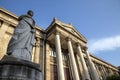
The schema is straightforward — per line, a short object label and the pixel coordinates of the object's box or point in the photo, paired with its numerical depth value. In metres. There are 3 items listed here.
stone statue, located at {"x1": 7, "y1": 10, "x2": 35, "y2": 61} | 3.96
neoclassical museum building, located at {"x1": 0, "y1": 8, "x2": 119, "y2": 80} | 12.74
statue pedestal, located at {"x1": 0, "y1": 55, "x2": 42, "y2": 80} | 2.93
